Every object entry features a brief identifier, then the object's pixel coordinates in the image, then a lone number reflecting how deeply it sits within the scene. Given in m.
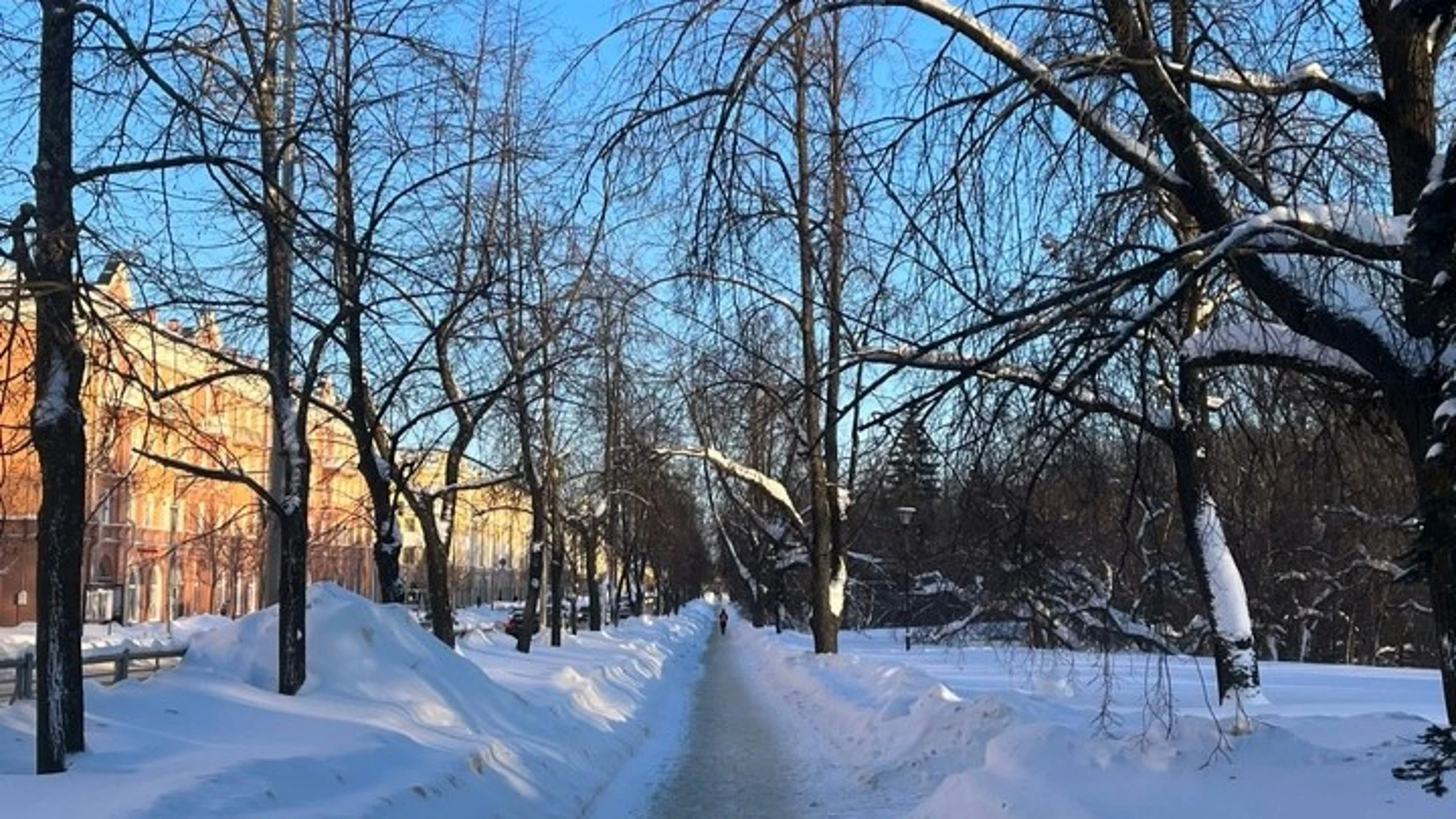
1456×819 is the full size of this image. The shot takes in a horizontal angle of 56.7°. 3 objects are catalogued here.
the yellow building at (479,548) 28.88
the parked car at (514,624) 46.55
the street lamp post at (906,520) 20.09
